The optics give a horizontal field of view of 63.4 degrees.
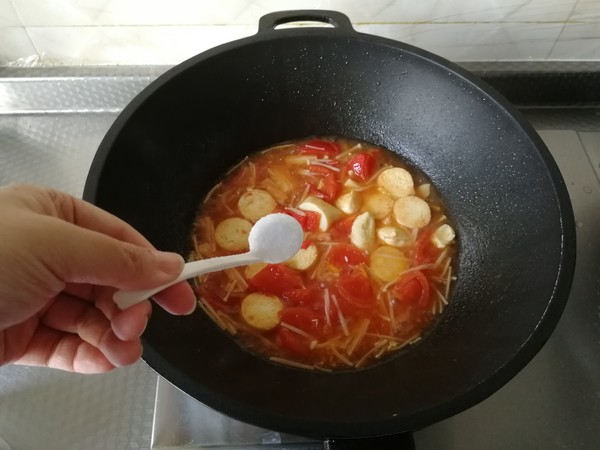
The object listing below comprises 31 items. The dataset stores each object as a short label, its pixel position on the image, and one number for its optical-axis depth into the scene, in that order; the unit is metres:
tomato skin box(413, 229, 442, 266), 0.37
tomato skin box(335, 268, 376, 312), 0.34
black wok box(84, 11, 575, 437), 0.25
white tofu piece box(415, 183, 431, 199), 0.39
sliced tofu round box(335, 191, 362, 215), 0.38
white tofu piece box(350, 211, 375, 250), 0.36
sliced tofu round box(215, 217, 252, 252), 0.37
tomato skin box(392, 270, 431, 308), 0.35
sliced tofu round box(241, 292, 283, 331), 0.33
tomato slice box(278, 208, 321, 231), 0.37
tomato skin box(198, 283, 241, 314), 0.34
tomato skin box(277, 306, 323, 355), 0.32
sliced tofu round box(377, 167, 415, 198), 0.39
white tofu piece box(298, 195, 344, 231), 0.37
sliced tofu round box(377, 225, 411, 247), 0.37
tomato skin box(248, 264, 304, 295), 0.34
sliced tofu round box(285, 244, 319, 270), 0.36
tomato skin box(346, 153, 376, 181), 0.40
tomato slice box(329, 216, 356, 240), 0.37
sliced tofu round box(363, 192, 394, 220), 0.39
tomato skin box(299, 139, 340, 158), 0.41
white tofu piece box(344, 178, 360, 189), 0.40
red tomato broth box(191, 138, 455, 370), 0.33
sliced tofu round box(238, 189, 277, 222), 0.38
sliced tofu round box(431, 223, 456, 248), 0.37
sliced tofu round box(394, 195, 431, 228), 0.38
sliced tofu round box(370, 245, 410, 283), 0.36
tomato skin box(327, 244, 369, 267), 0.36
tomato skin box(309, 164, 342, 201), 0.39
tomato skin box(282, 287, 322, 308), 0.34
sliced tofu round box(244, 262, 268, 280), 0.35
